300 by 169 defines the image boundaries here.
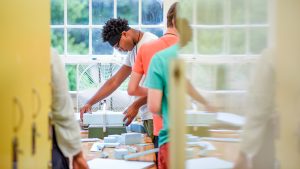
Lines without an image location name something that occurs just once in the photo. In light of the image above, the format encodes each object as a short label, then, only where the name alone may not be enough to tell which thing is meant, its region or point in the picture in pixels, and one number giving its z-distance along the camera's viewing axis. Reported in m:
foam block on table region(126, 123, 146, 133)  4.63
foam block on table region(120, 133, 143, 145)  4.30
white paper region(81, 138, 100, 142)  4.41
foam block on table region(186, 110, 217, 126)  2.70
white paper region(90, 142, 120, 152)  4.25
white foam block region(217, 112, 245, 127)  2.63
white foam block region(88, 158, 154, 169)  3.72
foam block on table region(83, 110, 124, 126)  4.50
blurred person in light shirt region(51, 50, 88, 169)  2.80
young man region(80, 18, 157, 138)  4.69
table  2.65
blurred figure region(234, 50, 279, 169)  2.57
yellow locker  2.57
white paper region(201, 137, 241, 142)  2.65
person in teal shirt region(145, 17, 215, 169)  3.33
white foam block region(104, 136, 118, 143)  4.36
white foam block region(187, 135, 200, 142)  2.69
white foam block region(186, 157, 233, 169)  2.69
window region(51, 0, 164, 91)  5.48
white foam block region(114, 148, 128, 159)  3.94
